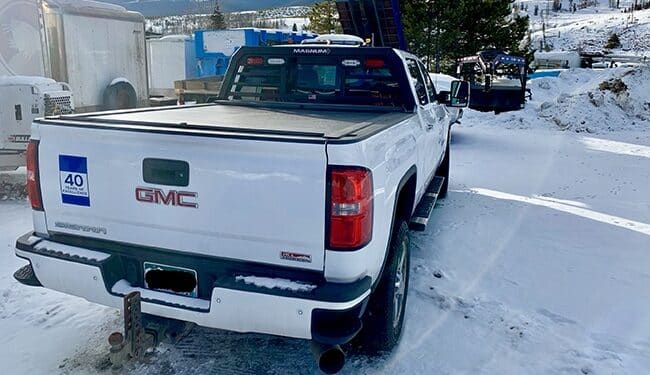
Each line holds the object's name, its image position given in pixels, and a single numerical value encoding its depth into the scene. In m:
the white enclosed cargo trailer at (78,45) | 8.61
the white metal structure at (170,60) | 19.86
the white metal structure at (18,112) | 7.25
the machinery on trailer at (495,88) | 16.31
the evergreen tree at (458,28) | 24.34
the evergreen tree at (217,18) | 45.59
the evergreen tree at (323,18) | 27.39
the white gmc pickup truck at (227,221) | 2.49
